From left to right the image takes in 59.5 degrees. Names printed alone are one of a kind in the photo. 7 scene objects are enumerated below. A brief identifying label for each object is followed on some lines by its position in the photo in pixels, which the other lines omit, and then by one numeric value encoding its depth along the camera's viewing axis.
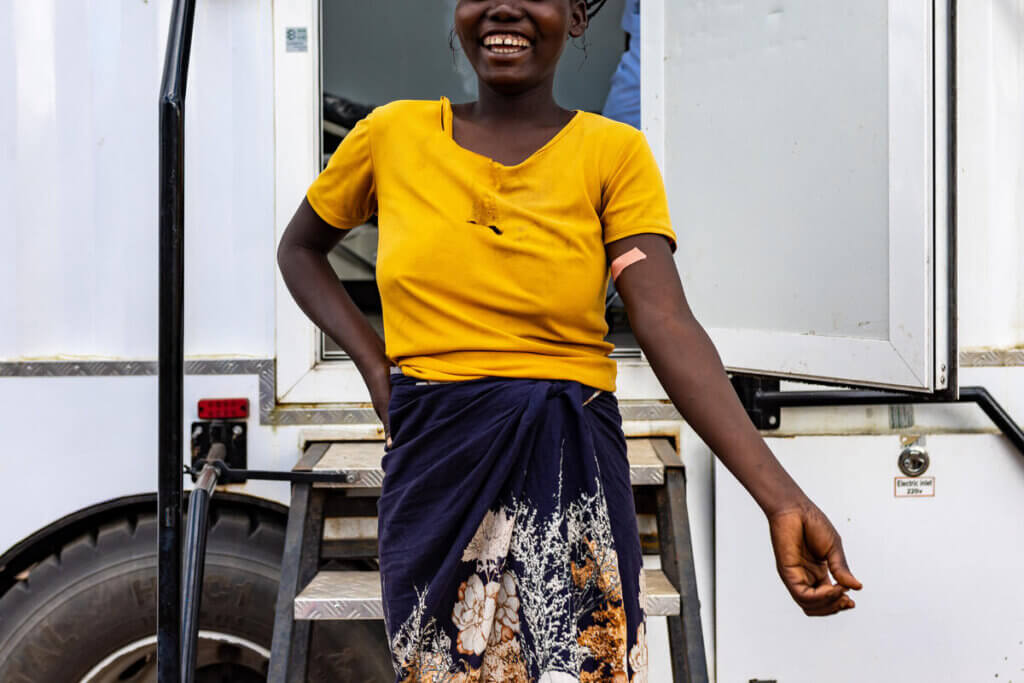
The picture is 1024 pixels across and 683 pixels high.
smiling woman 1.10
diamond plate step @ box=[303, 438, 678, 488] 2.14
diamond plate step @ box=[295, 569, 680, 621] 2.00
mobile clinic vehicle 2.31
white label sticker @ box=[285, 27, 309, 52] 2.36
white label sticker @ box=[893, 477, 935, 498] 2.35
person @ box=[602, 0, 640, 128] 2.80
